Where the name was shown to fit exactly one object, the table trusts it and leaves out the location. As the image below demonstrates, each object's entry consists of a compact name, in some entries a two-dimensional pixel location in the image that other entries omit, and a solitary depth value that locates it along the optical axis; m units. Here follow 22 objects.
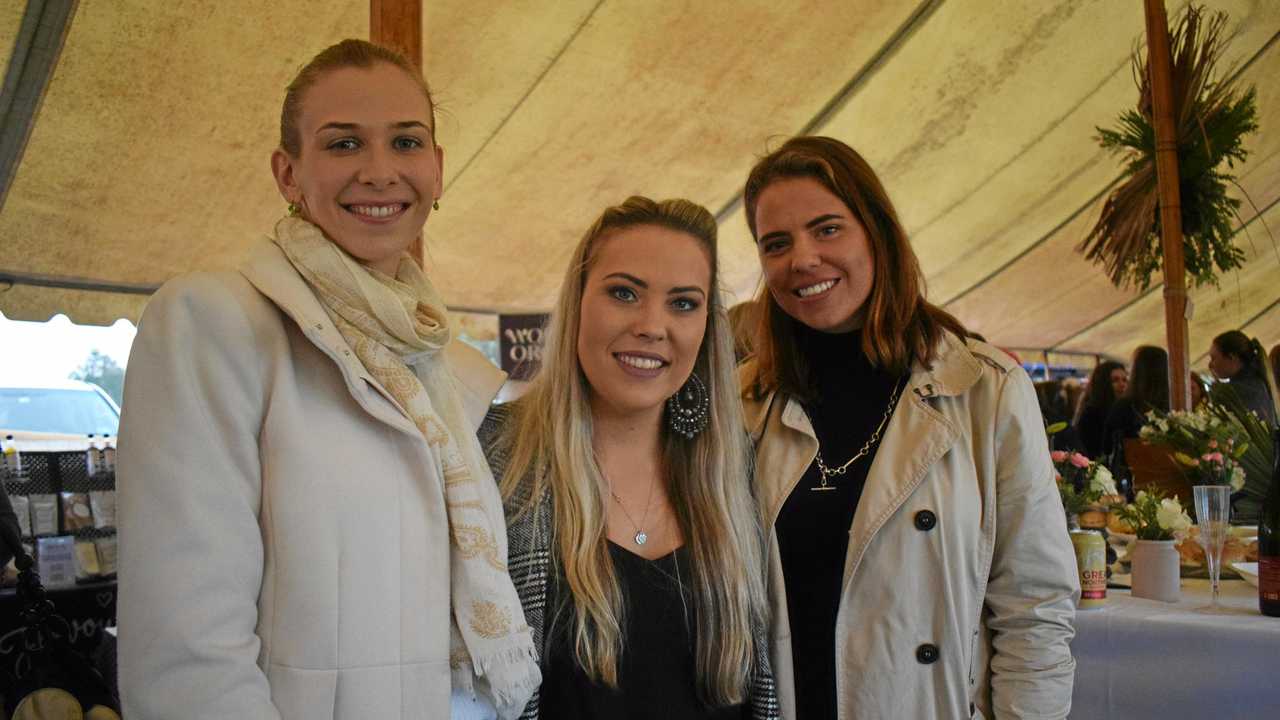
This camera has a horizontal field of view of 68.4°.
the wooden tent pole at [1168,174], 4.83
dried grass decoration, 4.85
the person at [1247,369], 4.79
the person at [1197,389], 5.77
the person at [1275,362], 5.14
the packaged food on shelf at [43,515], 3.16
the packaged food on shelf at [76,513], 3.22
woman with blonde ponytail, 1.02
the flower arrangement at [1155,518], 2.40
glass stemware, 2.23
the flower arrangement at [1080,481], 2.49
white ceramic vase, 2.37
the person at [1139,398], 5.12
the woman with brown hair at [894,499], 1.59
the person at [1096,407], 5.65
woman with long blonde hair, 1.44
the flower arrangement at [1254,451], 2.93
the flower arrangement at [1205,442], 2.92
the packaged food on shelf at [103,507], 3.28
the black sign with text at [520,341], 5.19
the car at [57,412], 4.29
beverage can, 2.27
